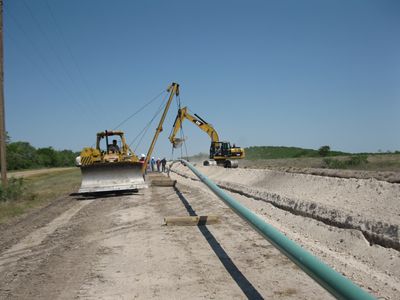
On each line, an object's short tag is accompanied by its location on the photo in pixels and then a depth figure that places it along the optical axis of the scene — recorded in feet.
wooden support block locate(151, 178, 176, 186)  59.66
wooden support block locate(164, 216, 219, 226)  27.32
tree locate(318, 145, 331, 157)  167.53
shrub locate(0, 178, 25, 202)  52.44
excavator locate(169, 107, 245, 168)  101.69
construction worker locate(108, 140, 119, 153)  57.93
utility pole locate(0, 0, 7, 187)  56.18
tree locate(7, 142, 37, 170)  265.95
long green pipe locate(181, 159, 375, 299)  8.65
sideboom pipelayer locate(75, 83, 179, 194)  50.11
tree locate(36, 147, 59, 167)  312.29
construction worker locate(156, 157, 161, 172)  126.69
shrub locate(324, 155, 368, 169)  90.80
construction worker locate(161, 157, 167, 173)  120.40
